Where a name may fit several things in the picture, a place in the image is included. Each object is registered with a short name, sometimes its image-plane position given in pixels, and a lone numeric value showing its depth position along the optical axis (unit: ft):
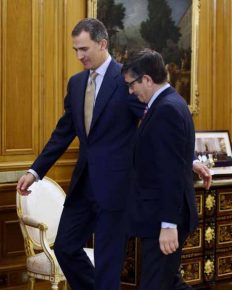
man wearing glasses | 9.50
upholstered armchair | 14.05
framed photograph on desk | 18.56
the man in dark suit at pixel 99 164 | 12.17
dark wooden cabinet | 16.80
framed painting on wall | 17.87
